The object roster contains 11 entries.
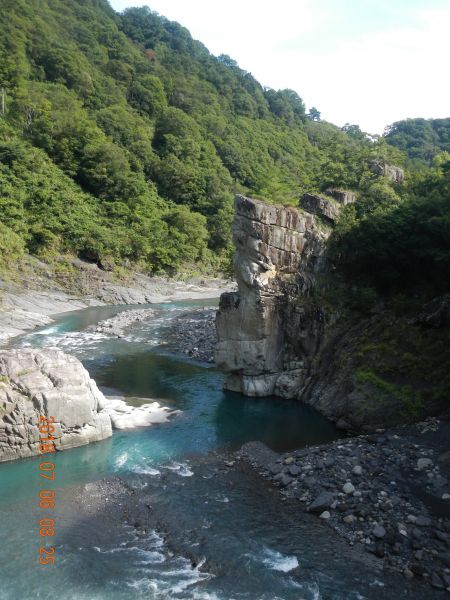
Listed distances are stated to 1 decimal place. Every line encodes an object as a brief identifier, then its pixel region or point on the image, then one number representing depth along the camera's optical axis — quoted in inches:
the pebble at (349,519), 469.7
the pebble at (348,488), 510.9
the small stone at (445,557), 405.4
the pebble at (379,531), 442.6
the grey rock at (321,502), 496.1
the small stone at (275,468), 579.8
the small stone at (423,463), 555.4
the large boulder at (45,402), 590.2
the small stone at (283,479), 550.6
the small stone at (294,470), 563.5
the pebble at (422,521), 452.8
